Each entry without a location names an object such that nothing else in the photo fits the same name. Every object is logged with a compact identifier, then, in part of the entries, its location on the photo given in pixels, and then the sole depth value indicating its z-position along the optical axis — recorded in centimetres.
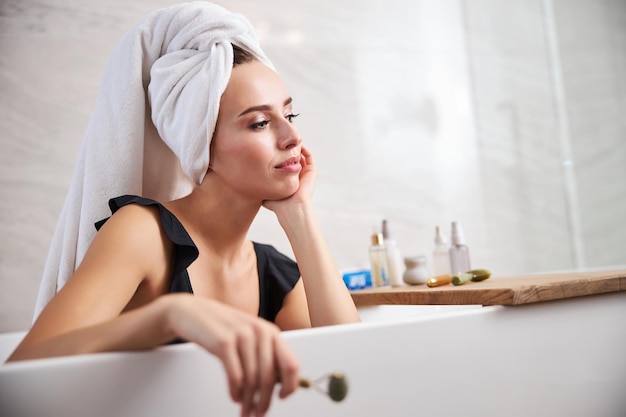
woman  95
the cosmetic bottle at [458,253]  183
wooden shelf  98
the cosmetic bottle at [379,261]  191
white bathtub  65
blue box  194
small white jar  176
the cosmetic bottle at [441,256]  194
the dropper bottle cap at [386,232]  197
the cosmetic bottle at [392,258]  189
